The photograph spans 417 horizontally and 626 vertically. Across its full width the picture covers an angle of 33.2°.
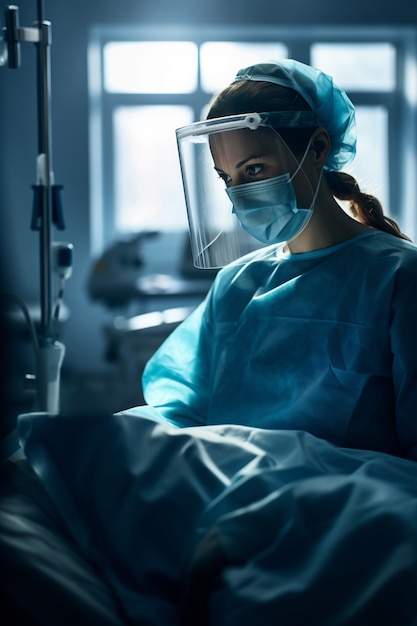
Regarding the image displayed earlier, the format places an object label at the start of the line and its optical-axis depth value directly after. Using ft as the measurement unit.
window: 14.74
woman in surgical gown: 3.62
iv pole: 4.77
